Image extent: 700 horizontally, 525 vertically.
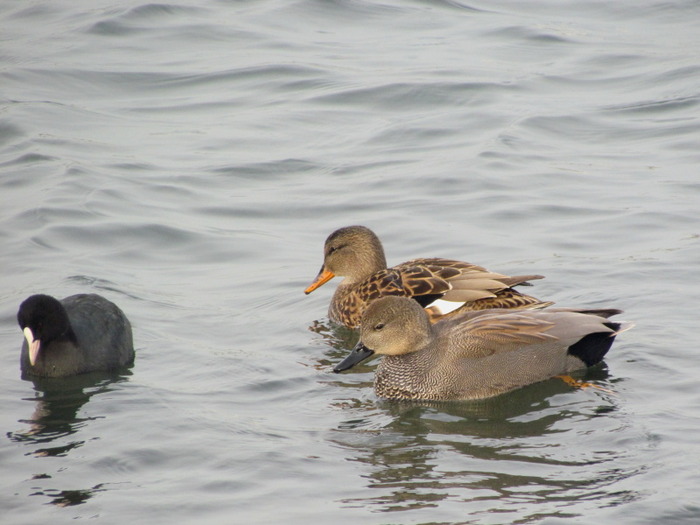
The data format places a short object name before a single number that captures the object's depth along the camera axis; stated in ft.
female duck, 60.85
